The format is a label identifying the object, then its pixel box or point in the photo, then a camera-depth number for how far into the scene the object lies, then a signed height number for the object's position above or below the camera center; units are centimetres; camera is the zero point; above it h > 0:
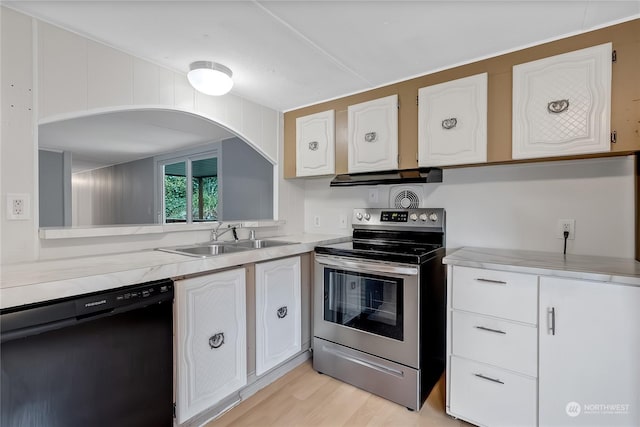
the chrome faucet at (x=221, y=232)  224 -16
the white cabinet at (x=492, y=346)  143 -70
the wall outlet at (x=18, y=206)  136 +3
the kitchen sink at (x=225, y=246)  203 -26
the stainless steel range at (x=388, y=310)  173 -65
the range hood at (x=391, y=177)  200 +25
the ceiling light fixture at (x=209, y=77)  179 +84
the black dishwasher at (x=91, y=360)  101 -58
